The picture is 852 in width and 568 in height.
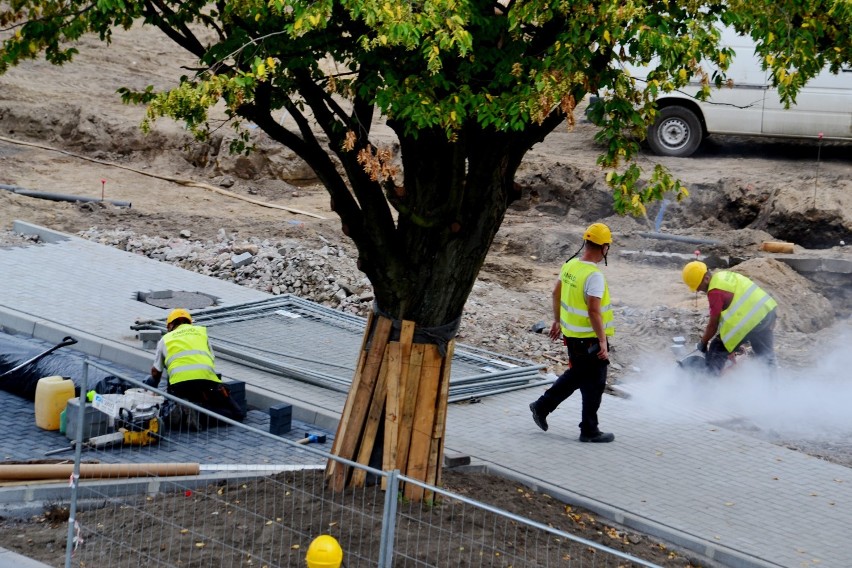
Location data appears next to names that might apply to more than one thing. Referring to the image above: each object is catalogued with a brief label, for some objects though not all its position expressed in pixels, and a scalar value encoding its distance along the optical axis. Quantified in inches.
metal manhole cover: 1059.9
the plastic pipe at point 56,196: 1525.6
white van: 1546.5
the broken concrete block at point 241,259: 1230.3
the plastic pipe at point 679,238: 1425.9
